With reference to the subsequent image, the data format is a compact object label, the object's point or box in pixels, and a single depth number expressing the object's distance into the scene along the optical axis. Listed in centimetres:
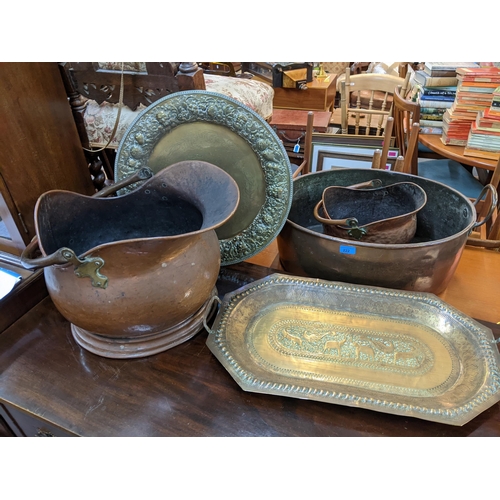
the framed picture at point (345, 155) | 135
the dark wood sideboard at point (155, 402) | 61
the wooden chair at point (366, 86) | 206
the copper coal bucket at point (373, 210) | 85
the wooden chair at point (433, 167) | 162
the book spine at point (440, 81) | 175
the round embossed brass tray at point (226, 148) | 79
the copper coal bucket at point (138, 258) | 62
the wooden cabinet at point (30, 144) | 79
